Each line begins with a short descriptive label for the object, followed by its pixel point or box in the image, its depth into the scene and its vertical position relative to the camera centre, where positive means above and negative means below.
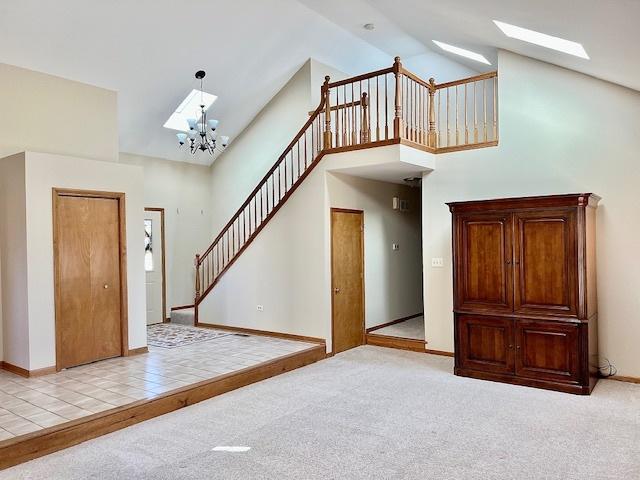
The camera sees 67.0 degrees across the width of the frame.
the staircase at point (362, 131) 6.20 +1.51
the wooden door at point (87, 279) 5.34 -0.42
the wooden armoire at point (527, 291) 4.84 -0.60
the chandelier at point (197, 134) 6.62 +1.52
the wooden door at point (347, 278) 6.70 -0.58
